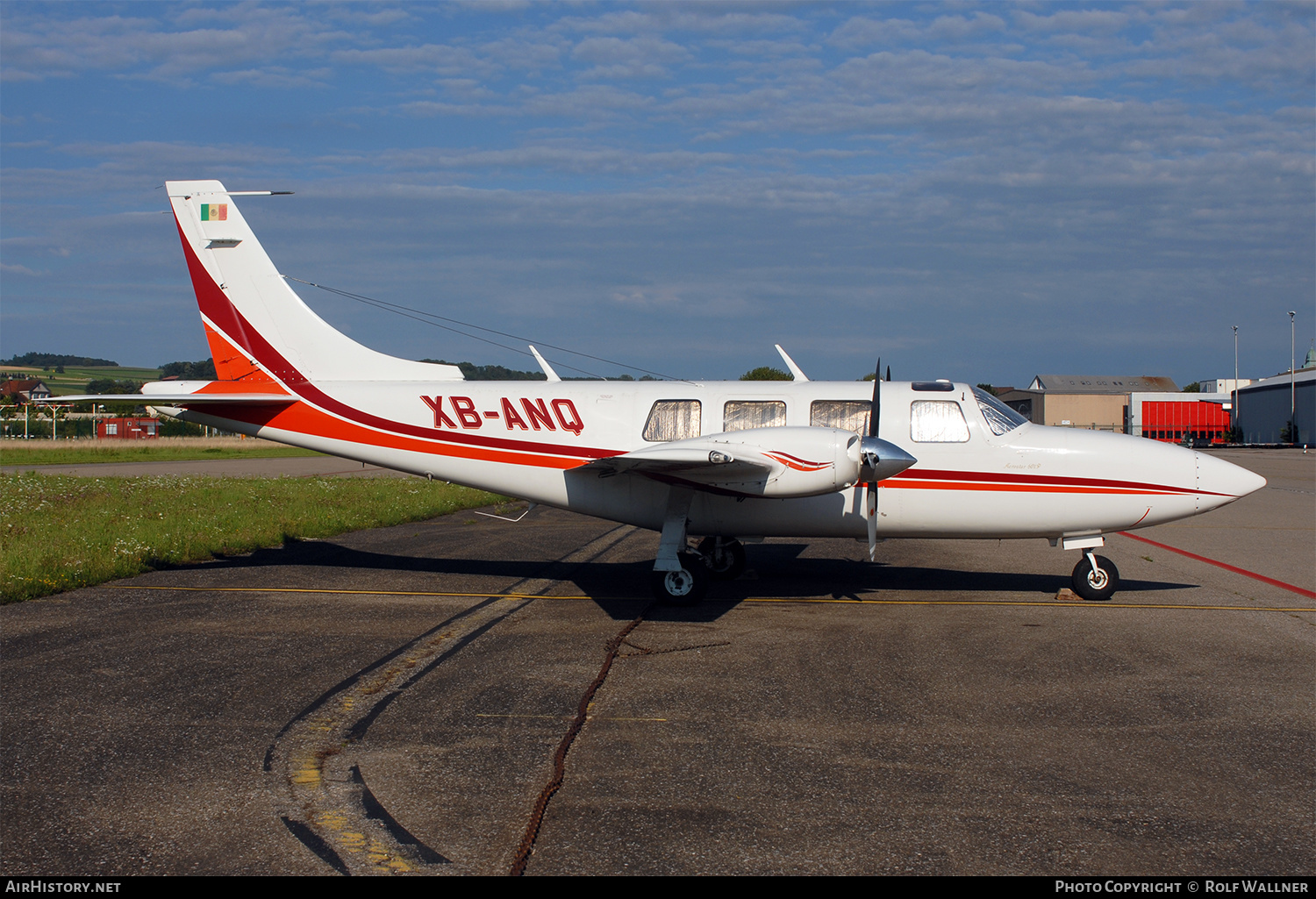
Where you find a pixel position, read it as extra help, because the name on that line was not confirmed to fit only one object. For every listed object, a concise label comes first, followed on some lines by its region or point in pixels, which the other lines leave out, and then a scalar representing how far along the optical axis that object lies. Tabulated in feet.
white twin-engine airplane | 37.47
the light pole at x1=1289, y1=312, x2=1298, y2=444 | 245.24
